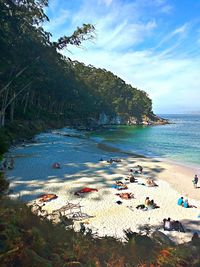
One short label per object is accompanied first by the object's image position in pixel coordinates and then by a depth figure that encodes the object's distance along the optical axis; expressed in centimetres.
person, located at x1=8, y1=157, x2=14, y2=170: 1760
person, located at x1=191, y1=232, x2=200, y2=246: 734
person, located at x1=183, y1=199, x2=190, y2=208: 1299
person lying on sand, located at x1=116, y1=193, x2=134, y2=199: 1373
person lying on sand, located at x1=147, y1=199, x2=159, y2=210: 1247
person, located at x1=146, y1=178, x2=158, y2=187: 1638
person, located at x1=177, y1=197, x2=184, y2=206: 1321
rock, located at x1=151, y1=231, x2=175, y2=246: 812
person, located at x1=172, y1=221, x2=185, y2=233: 1032
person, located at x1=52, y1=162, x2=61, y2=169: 1932
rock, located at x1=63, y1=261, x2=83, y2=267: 463
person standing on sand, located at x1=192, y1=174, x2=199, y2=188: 1721
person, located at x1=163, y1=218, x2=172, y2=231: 1030
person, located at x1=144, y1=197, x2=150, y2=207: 1263
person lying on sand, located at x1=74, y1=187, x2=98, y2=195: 1391
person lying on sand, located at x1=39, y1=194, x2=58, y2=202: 1245
